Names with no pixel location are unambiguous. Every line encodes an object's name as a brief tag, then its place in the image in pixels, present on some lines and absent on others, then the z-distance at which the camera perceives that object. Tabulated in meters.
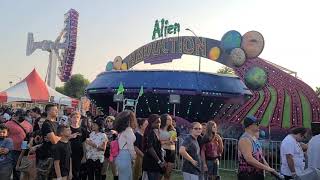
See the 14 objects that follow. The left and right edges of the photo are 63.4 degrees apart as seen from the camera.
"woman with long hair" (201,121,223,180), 4.74
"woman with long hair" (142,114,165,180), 3.99
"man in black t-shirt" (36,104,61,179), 3.90
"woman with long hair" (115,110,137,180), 3.82
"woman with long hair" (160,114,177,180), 4.47
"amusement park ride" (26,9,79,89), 33.82
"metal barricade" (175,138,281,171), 7.67
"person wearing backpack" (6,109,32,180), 4.92
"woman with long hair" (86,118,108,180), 4.88
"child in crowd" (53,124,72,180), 3.79
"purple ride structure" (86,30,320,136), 12.70
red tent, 14.06
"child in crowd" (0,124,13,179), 4.27
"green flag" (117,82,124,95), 13.33
